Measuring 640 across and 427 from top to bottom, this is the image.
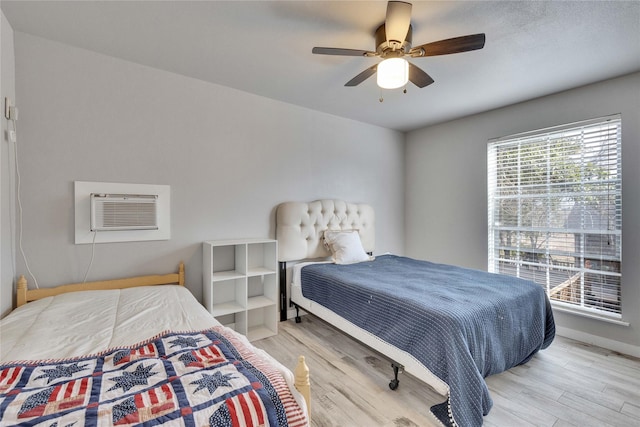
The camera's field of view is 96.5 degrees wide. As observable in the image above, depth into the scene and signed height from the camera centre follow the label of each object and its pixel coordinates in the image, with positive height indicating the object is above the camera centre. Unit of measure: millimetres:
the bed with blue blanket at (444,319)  1604 -757
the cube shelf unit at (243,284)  2586 -712
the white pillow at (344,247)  3244 -403
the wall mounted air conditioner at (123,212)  2157 +8
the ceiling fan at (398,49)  1561 +987
